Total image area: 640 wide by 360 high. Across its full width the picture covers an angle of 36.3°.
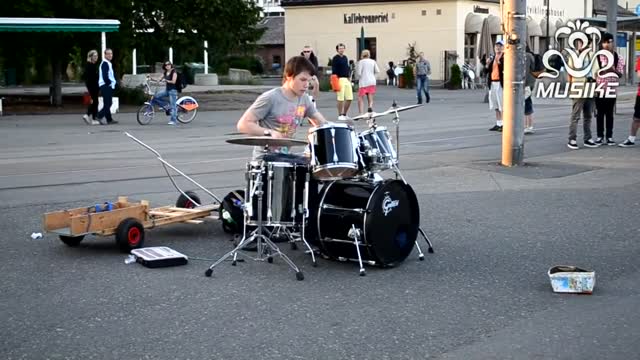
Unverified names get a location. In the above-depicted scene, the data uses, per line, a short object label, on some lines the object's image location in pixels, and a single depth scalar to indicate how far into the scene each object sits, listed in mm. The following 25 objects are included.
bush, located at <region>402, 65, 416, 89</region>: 54156
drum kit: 7641
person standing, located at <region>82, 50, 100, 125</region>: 24594
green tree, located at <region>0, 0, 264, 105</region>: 31016
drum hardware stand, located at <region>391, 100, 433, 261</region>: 8154
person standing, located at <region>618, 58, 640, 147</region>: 16406
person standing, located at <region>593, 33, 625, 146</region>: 16969
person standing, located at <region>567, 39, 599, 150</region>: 17078
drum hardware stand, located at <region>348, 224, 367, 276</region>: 7676
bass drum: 7672
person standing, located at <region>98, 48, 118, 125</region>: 24031
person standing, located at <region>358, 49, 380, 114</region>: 26266
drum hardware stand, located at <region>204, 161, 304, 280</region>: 7714
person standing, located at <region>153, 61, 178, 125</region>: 24484
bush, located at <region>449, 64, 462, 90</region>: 52812
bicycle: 24594
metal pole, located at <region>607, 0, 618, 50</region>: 23688
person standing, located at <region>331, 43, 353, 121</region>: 25172
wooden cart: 8352
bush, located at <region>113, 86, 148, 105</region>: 33781
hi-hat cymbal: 7438
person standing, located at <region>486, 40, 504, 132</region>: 20156
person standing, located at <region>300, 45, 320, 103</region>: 23959
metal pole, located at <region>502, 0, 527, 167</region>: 14445
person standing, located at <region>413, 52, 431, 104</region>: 35406
